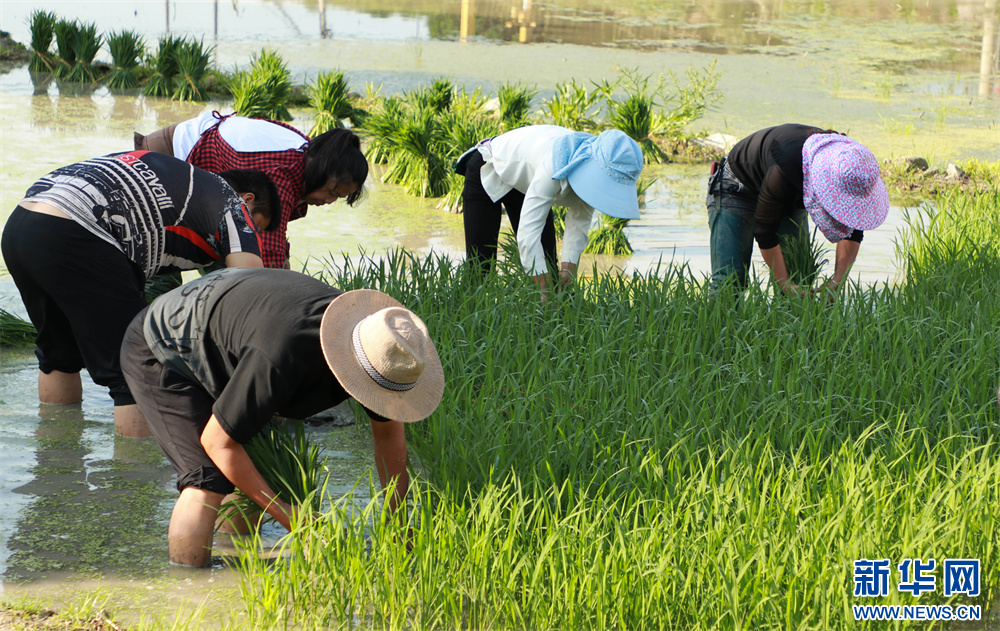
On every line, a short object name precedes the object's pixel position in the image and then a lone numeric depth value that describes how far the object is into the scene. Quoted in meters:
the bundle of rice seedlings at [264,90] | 17.48
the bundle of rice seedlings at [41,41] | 22.00
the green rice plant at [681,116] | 16.23
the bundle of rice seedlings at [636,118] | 15.23
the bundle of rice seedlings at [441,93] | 17.27
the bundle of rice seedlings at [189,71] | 20.95
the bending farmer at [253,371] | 4.51
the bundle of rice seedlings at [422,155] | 14.72
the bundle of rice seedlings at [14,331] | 8.46
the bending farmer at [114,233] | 6.23
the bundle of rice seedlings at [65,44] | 21.81
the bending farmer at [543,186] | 7.72
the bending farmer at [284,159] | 7.02
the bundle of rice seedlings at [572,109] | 15.38
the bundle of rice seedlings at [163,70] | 21.03
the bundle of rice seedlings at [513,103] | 16.52
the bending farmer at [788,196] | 8.35
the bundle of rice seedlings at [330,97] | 18.09
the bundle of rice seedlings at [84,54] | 21.64
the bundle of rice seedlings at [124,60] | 21.37
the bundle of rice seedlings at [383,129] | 15.47
